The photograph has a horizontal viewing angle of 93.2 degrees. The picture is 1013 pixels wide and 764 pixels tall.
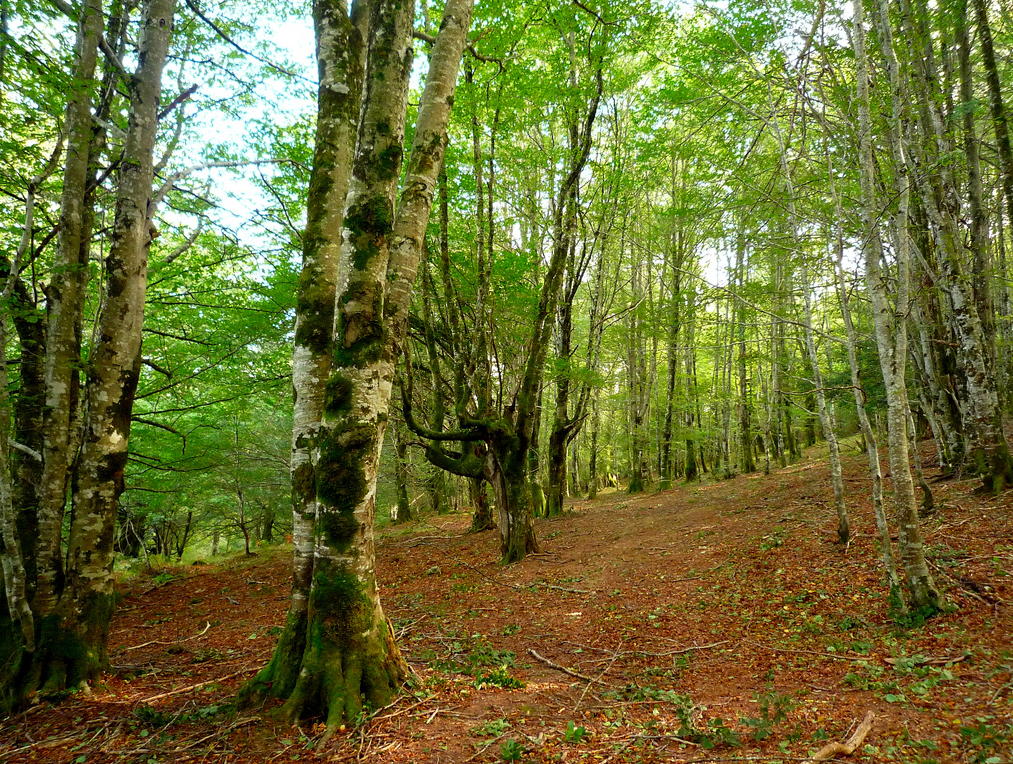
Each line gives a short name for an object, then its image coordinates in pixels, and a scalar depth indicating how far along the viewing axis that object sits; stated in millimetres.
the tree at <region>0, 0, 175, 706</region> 4418
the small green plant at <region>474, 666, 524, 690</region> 4197
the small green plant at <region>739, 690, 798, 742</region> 3072
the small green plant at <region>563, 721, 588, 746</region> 3172
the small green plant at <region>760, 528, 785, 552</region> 7923
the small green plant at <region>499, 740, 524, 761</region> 2969
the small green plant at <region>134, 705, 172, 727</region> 3617
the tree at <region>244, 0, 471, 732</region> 3510
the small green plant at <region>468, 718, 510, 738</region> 3297
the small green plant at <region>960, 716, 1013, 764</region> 2562
